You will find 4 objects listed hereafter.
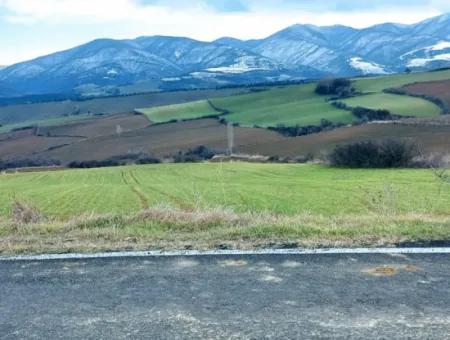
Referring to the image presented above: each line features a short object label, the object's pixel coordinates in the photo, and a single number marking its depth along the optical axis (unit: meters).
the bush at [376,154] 52.94
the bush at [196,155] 71.25
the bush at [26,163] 72.74
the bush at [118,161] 72.00
